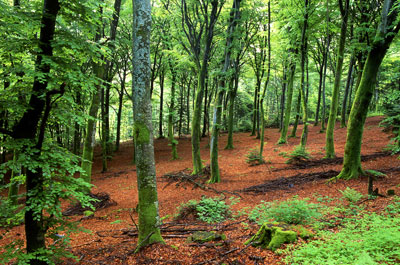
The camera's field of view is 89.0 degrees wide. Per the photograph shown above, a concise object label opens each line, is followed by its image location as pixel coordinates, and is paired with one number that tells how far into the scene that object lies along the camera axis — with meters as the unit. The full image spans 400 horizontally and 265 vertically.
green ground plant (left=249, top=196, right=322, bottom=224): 4.45
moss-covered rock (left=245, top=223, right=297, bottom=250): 3.62
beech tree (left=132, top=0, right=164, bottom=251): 3.90
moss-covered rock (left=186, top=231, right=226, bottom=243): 4.23
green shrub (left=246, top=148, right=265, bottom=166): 12.69
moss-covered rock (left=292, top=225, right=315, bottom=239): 3.80
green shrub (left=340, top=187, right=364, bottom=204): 5.55
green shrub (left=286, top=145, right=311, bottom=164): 11.34
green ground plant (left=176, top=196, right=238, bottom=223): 5.85
